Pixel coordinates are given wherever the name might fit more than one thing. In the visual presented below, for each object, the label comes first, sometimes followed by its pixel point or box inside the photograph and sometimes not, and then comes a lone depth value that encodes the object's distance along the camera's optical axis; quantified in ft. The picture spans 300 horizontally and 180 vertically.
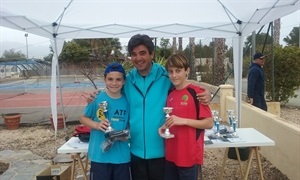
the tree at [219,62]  29.30
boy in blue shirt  5.76
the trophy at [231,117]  8.46
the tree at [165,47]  47.25
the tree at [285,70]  24.08
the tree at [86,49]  61.17
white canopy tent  9.37
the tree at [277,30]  37.97
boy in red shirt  5.56
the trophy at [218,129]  8.18
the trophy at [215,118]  8.65
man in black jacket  15.62
